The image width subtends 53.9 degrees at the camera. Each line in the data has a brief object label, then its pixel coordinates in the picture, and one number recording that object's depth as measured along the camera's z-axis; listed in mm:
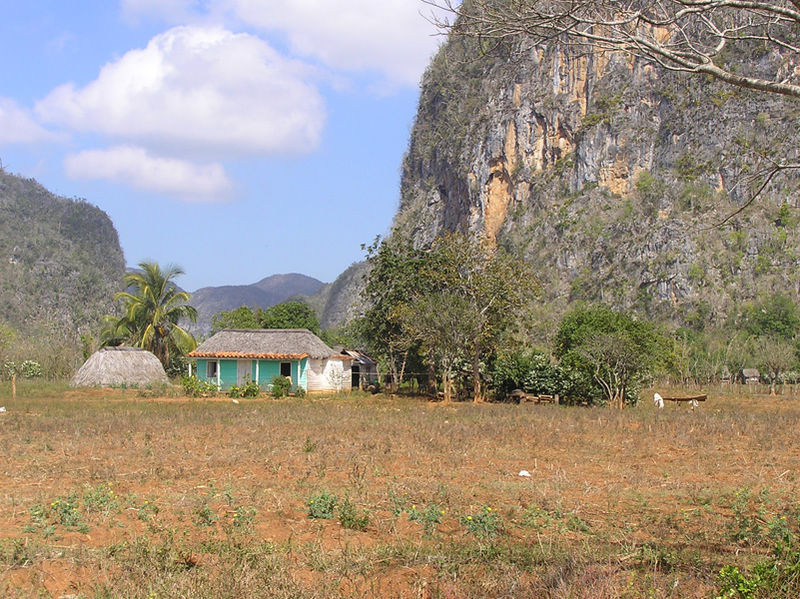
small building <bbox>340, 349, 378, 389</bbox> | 44312
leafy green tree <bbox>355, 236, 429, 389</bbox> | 37500
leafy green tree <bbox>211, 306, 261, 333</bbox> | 54531
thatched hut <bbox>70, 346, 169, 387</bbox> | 36625
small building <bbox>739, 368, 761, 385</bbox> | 56000
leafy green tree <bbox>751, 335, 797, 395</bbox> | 46312
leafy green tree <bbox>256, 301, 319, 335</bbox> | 56375
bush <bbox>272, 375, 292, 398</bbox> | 33844
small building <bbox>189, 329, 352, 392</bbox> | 38438
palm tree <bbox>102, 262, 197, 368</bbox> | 41500
